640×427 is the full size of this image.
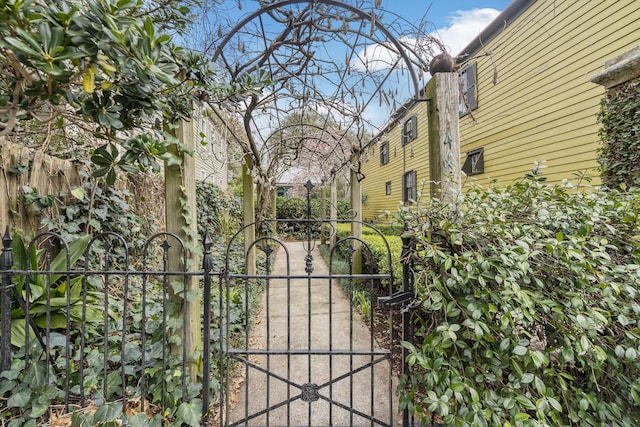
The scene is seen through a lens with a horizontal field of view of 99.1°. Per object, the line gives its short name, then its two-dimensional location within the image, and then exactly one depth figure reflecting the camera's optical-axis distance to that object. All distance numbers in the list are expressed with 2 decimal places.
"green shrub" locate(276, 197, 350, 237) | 14.43
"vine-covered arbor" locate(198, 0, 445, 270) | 2.29
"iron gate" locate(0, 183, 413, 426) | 1.67
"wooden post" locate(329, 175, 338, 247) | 7.48
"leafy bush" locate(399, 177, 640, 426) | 1.24
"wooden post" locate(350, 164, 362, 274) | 5.46
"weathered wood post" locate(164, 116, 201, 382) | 1.88
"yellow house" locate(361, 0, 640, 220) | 4.46
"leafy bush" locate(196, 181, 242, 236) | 5.93
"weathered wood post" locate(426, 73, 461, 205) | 1.97
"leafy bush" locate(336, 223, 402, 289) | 3.52
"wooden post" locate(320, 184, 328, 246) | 10.25
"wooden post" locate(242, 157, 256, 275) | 5.02
